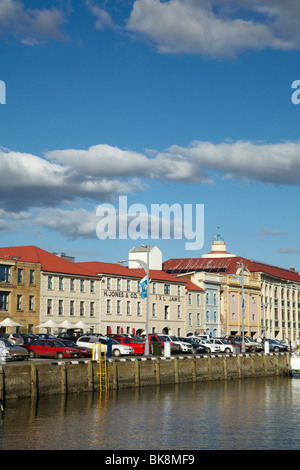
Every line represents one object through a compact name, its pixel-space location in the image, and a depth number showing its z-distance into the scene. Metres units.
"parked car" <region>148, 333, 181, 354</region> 61.56
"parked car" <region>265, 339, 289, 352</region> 80.81
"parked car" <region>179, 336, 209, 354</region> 66.62
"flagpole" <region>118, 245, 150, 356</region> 54.16
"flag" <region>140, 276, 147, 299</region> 55.89
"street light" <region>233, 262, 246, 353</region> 69.92
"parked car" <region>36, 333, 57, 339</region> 59.91
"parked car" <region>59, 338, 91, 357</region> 53.36
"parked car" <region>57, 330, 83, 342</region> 64.31
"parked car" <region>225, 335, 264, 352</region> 77.31
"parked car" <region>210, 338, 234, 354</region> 70.81
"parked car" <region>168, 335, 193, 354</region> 63.41
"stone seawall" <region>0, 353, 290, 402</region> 38.56
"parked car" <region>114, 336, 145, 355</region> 59.36
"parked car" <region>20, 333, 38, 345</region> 55.94
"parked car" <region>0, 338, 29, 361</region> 46.49
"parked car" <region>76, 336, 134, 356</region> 56.51
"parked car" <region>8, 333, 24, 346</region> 54.53
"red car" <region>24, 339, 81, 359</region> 52.53
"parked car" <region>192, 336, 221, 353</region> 69.50
